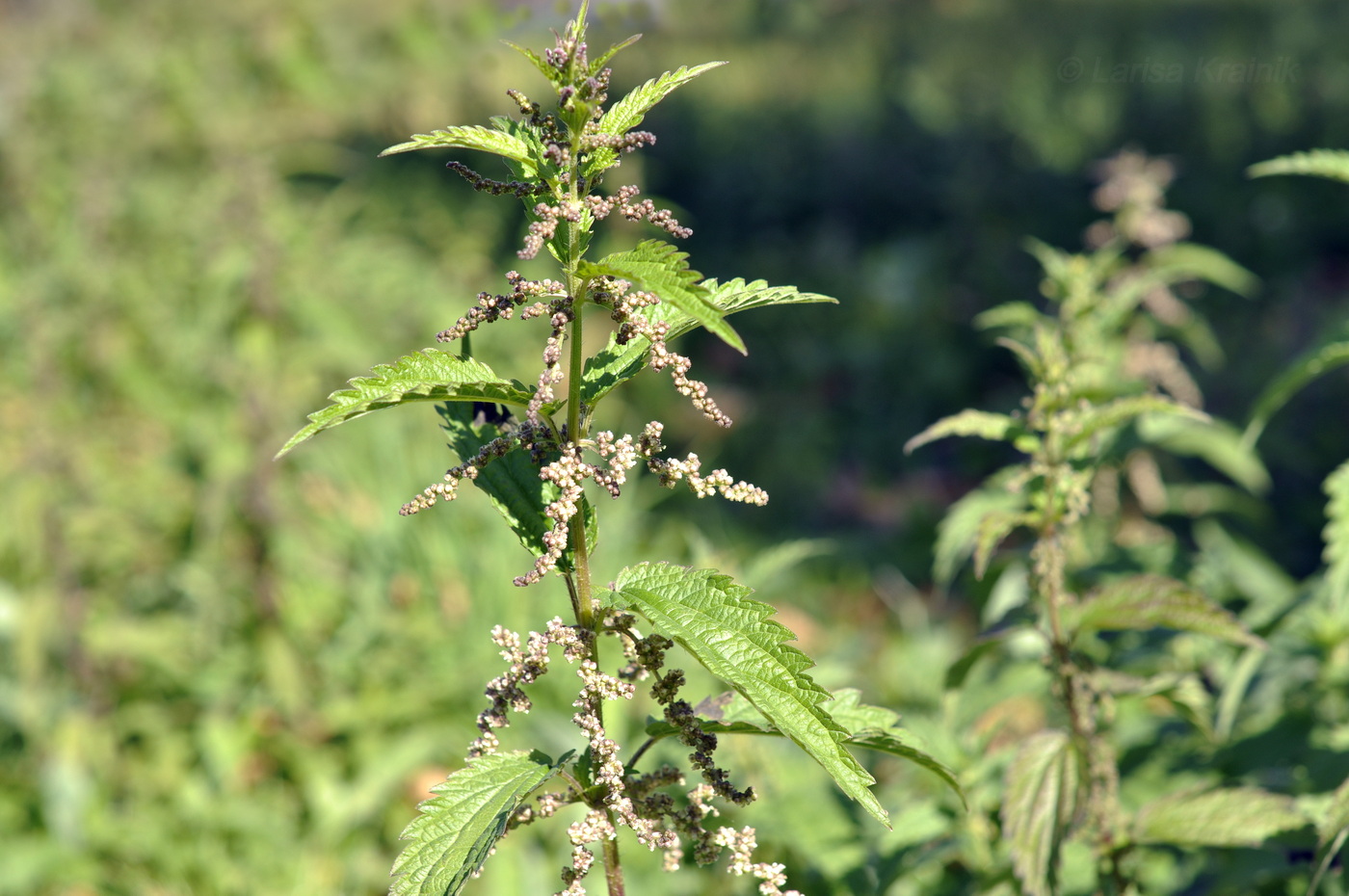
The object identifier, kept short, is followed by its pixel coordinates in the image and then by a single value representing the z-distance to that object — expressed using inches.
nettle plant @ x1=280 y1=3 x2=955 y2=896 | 29.6
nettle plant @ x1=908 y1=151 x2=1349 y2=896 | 34.0
